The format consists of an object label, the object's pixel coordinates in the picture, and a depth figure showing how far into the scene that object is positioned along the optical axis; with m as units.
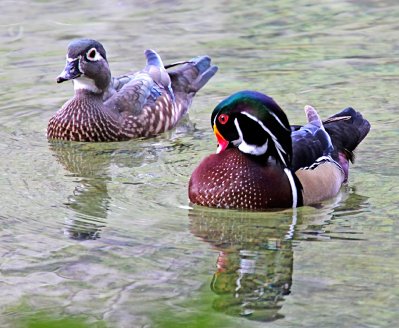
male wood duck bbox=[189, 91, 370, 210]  13.33
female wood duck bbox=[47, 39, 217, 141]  17.39
